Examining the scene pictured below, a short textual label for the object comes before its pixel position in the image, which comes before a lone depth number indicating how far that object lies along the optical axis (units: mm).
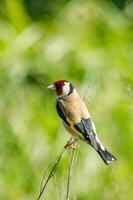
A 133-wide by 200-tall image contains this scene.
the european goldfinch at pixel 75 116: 5973
